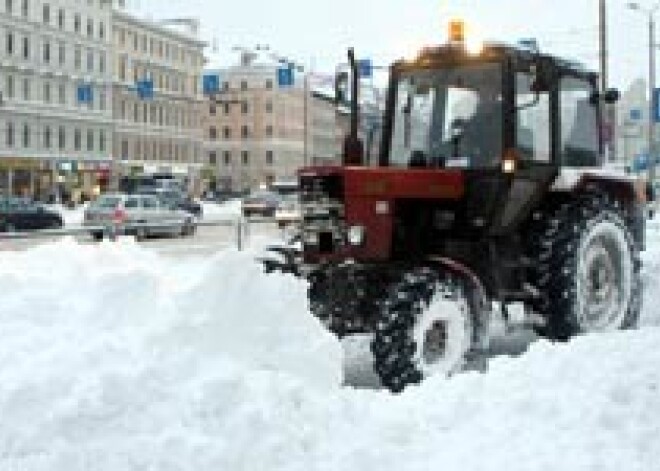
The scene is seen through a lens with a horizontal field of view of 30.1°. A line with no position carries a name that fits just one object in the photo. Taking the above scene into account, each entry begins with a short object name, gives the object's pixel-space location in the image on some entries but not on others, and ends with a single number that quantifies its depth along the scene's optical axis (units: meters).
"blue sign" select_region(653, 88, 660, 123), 45.62
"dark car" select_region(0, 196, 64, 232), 42.62
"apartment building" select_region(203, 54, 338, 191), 122.00
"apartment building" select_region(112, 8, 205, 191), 100.06
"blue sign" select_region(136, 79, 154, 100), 69.56
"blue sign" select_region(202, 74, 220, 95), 64.88
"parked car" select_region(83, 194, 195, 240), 36.69
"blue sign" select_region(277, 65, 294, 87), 59.58
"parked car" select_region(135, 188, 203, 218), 57.88
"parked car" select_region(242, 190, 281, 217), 50.93
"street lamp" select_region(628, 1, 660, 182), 45.58
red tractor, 9.45
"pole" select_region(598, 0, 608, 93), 34.80
